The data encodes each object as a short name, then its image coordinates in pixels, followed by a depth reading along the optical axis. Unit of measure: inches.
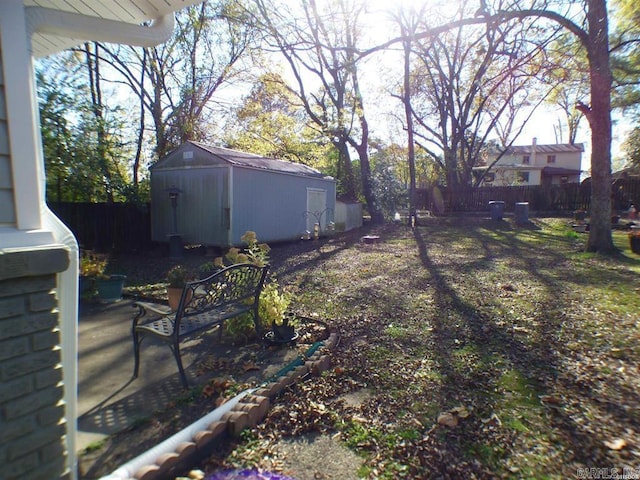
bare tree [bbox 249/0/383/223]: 737.6
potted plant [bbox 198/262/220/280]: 203.6
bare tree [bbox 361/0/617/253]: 314.2
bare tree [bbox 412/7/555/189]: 756.0
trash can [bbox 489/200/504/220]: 711.7
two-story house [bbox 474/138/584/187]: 1395.2
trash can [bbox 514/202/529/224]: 645.9
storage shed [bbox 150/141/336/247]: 397.4
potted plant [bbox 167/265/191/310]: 182.4
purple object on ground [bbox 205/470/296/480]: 74.6
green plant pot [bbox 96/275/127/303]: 217.0
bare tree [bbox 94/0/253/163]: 589.6
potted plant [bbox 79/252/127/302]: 217.5
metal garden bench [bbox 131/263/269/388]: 111.3
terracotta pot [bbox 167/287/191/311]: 181.8
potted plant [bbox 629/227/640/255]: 341.1
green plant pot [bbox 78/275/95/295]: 218.2
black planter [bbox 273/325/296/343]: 144.0
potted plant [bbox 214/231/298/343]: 145.6
